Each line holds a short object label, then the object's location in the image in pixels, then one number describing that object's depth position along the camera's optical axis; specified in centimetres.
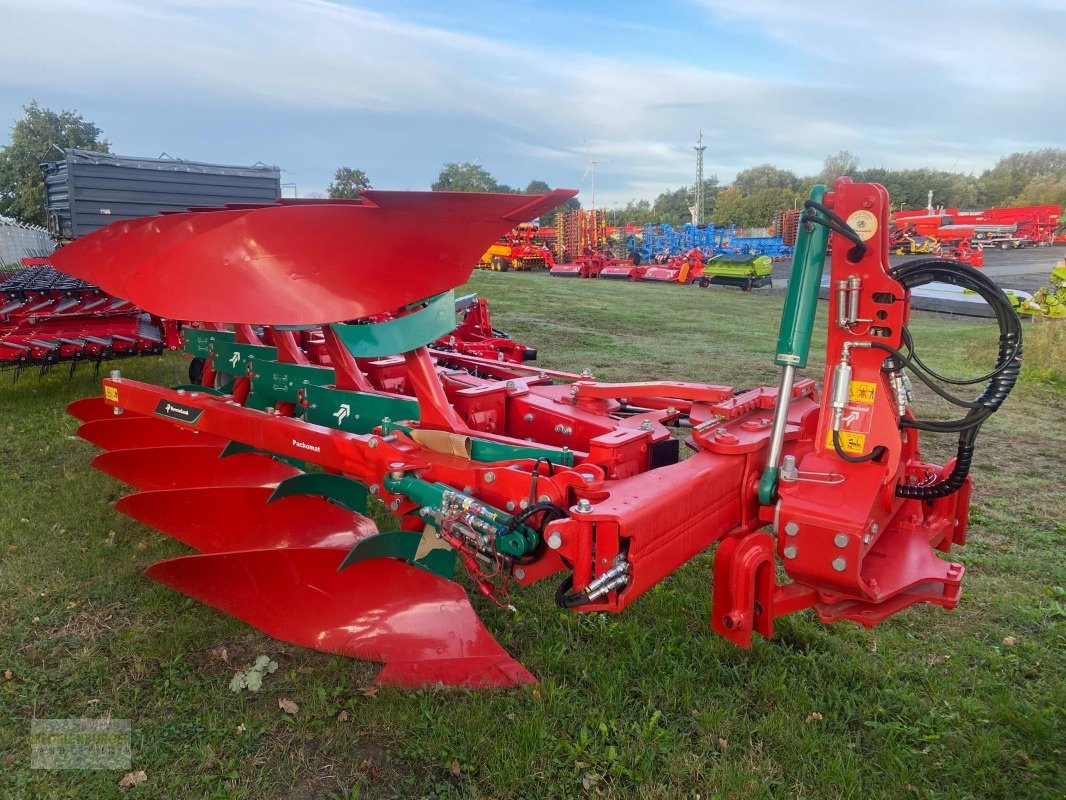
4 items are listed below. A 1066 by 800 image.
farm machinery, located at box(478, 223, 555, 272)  3053
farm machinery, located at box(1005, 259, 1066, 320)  929
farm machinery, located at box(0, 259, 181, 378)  598
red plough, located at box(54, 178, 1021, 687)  232
